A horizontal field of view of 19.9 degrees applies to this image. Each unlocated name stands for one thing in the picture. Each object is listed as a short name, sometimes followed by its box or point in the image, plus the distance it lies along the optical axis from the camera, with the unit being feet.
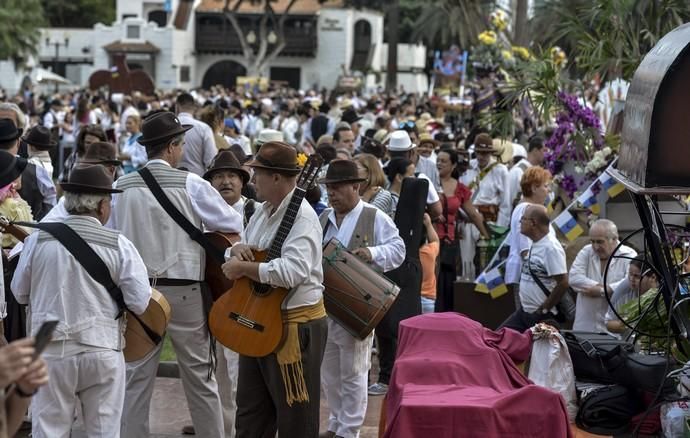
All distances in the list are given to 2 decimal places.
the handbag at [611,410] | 36.98
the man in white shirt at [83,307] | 32.32
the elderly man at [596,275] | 48.38
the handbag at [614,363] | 35.98
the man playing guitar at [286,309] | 34.77
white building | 424.94
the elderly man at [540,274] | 49.69
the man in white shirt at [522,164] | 73.42
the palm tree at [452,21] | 207.40
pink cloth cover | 32.22
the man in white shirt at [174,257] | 38.26
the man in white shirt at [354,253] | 42.74
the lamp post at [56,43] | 406.54
